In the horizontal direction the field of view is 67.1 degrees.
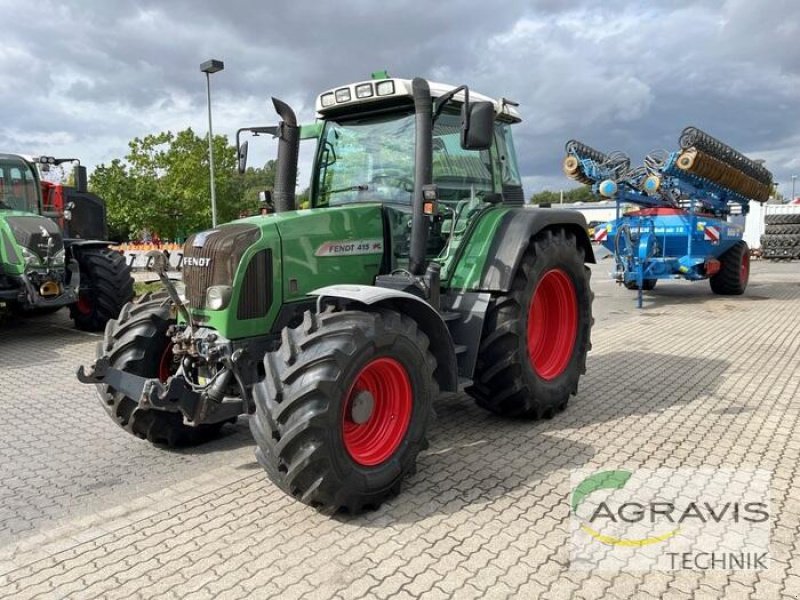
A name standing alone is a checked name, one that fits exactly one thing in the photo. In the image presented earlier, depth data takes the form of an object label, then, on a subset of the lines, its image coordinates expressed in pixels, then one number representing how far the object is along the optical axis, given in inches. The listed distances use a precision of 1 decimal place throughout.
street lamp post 391.9
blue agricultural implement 463.8
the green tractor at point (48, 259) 316.8
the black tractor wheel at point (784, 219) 864.4
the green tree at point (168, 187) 1094.4
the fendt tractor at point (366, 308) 119.0
